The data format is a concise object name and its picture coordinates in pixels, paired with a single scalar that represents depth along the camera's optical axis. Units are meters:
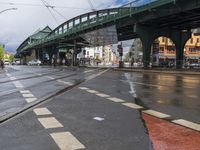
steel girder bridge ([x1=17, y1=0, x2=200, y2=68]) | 22.34
